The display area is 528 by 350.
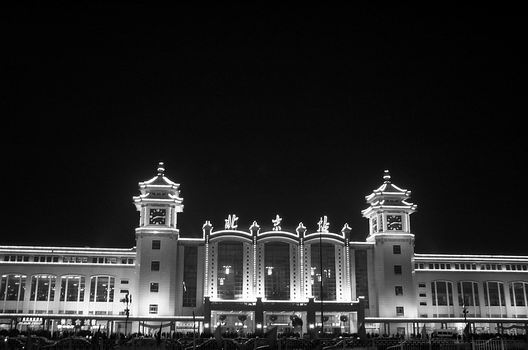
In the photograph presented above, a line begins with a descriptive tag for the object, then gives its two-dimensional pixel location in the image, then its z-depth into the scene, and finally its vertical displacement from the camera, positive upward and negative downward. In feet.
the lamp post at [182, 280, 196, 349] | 211.25 +13.93
